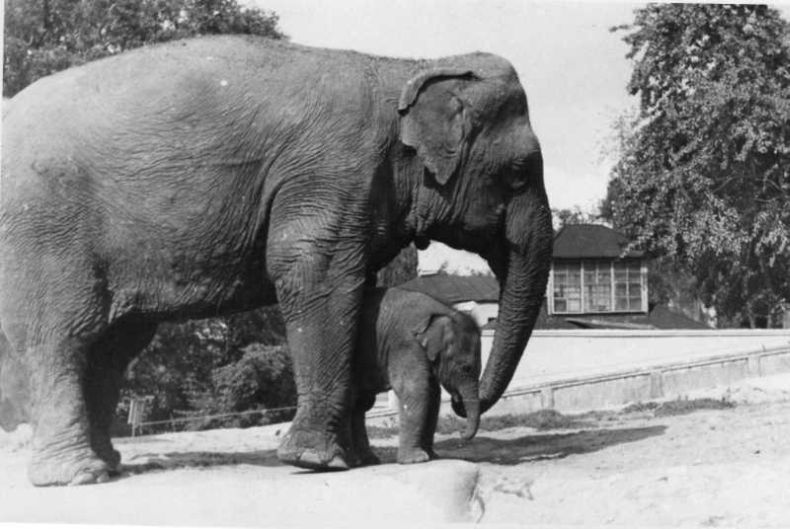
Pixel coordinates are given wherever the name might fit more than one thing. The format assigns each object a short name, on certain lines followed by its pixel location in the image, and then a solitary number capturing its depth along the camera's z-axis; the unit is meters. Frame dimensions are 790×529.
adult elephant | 11.57
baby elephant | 11.64
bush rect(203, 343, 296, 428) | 29.11
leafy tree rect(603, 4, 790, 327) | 23.72
